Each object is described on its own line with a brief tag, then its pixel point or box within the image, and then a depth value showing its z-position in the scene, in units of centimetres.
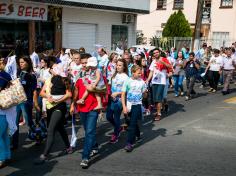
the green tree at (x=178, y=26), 3012
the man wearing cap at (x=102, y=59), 1237
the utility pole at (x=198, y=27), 2058
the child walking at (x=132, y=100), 690
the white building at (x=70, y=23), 1530
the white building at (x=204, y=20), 3203
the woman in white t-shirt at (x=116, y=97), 737
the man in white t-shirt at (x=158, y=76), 966
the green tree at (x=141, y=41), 2828
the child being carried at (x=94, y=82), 616
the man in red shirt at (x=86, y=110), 604
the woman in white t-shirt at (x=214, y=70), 1497
